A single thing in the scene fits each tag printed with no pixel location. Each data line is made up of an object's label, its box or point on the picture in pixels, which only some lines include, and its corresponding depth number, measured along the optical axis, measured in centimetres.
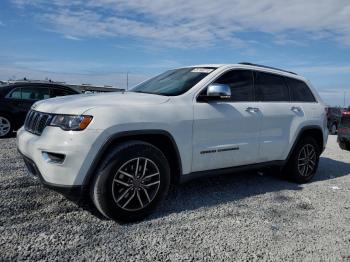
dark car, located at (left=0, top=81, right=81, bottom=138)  962
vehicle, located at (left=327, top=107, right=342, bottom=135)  1931
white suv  356
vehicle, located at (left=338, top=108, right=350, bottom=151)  1023
